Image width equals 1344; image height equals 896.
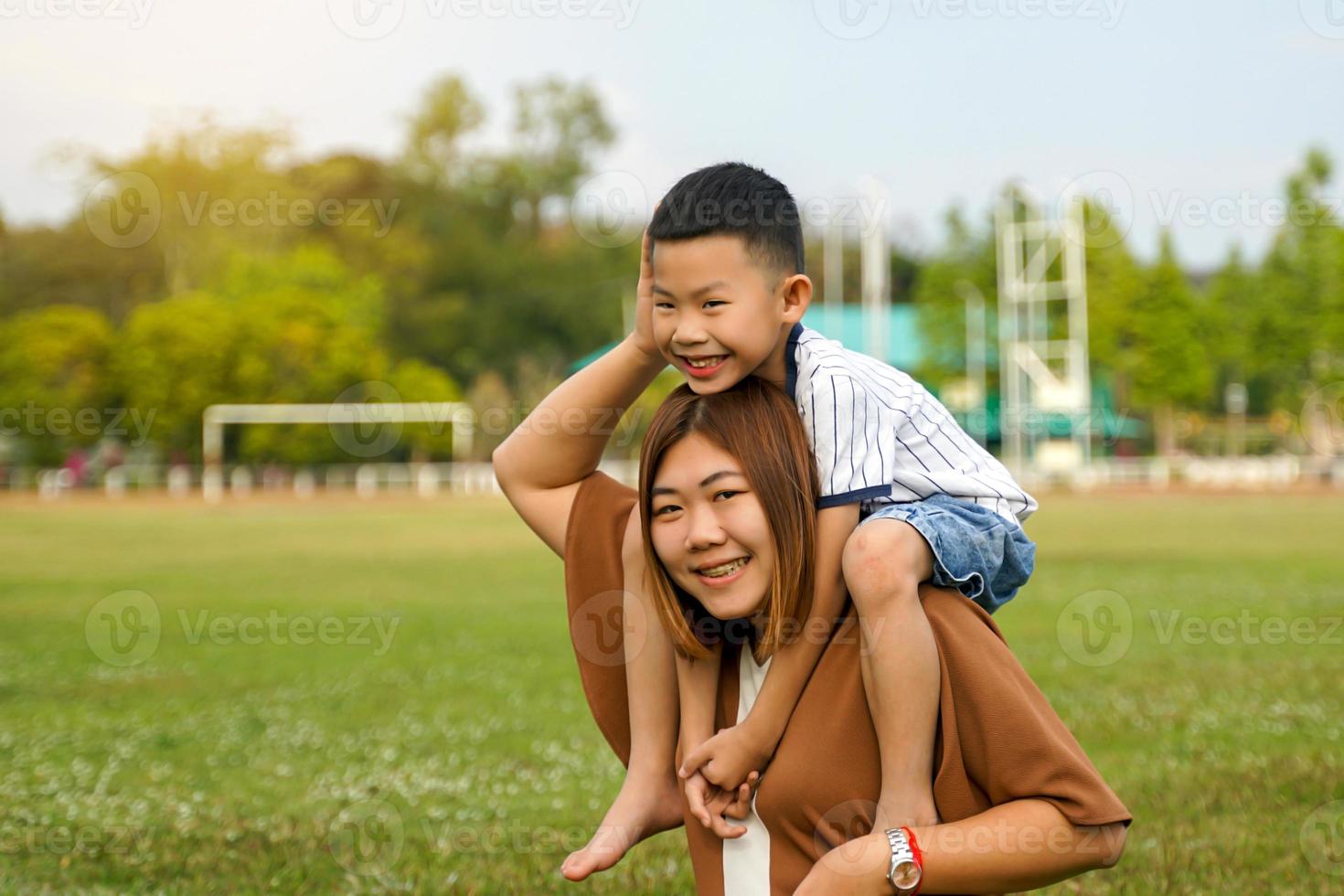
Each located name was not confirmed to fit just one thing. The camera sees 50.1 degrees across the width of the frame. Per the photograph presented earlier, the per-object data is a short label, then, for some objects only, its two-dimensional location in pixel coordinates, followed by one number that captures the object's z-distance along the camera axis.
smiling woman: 2.47
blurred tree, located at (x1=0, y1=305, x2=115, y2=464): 47.09
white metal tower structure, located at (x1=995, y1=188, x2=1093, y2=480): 47.19
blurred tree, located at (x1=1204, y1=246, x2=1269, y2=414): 53.28
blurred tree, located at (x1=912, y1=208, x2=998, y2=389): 53.50
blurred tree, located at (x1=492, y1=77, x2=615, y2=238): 67.38
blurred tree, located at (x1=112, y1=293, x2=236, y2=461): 49.41
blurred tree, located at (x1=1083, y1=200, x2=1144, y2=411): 53.56
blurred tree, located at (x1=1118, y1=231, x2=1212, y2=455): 52.38
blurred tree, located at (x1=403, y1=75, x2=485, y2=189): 68.44
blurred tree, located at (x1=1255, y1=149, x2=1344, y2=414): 50.97
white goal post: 48.44
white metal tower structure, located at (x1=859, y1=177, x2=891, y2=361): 41.09
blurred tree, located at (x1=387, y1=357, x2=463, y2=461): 51.38
